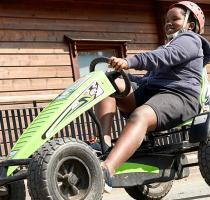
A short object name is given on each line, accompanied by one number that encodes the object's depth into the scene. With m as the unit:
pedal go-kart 3.52
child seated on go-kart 4.14
